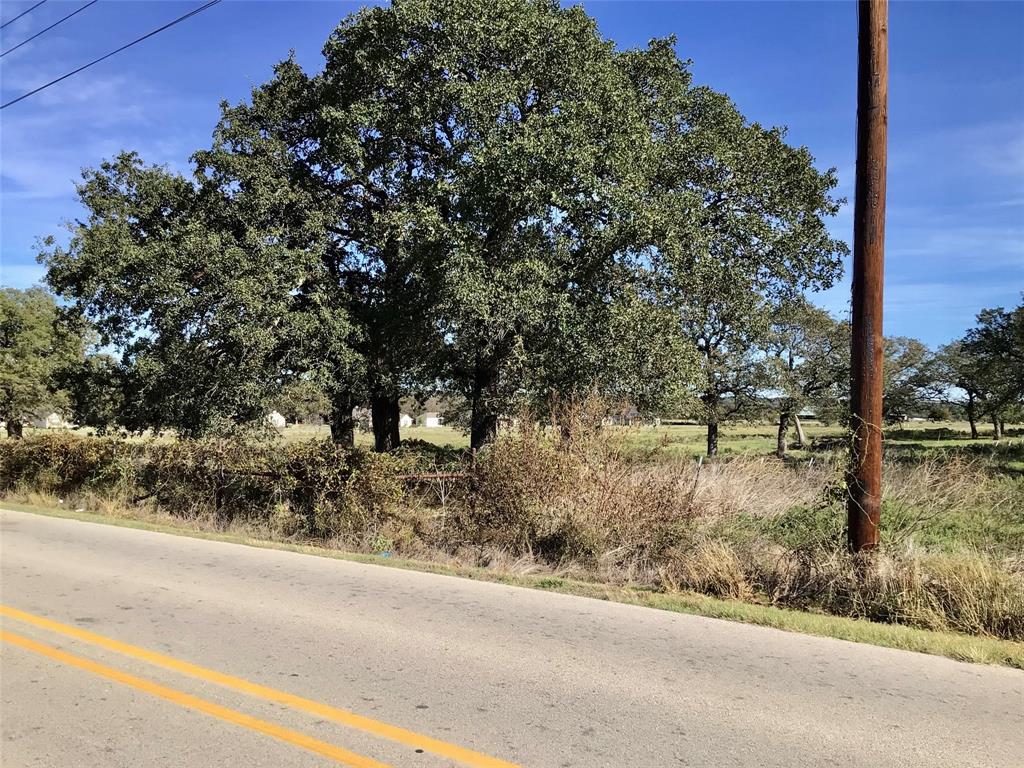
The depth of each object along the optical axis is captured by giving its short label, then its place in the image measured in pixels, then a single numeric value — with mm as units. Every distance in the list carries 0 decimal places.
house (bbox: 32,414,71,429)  45106
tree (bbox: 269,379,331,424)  19156
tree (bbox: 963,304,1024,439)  33344
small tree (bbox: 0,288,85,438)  36188
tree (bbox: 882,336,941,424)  59594
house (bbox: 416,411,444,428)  123188
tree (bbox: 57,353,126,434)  21812
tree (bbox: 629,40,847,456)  19031
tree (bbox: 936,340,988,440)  61759
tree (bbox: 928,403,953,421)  63481
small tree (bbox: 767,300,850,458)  41500
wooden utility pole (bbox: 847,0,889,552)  7730
